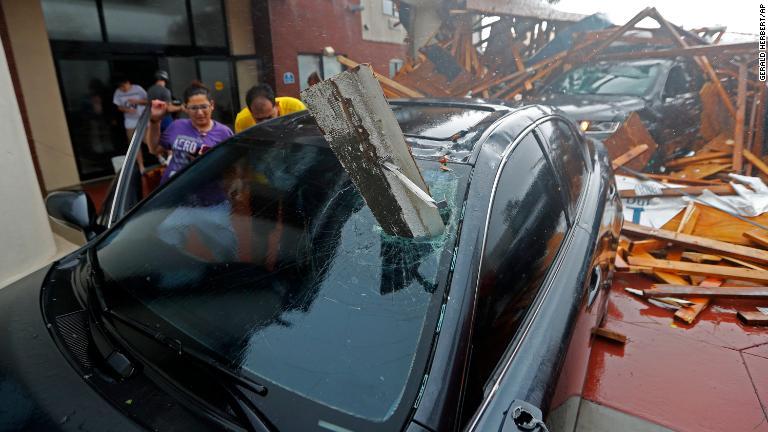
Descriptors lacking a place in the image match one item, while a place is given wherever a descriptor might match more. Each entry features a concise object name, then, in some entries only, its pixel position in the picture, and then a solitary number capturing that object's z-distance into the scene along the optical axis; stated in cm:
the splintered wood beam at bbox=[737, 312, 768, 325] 285
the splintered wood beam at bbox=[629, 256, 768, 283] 332
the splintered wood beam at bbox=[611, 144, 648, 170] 524
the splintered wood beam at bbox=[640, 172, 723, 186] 488
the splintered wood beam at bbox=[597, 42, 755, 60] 626
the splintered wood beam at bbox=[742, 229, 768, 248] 368
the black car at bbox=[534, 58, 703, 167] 586
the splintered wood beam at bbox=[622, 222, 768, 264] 354
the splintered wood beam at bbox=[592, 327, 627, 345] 259
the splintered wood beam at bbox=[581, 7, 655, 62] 691
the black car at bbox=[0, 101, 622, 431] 106
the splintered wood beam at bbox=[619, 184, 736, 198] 446
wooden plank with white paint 114
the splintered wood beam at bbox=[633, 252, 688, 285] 342
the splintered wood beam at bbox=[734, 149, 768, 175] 546
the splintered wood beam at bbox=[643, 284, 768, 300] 310
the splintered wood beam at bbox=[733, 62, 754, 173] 565
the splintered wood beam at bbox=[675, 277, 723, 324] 290
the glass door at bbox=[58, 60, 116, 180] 612
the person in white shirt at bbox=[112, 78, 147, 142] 641
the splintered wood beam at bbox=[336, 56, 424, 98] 747
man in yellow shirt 338
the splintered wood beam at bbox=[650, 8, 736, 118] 657
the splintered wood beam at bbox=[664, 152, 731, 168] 588
